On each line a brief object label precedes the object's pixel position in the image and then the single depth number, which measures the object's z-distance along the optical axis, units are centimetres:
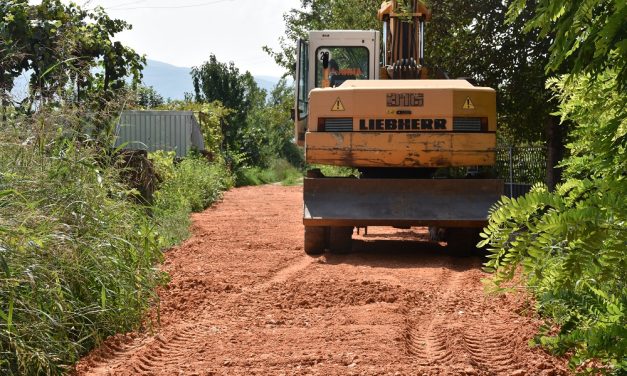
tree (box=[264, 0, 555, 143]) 1748
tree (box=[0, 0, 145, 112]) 1043
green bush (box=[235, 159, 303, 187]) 4138
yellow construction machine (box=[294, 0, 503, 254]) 1221
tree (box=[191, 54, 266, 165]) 4988
